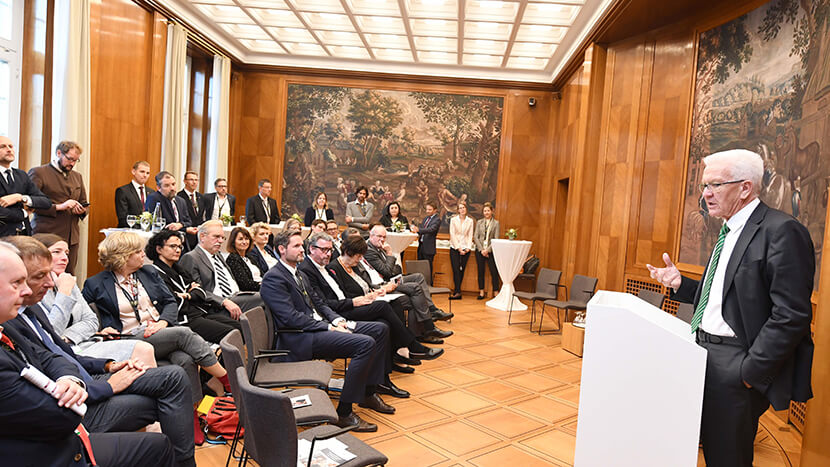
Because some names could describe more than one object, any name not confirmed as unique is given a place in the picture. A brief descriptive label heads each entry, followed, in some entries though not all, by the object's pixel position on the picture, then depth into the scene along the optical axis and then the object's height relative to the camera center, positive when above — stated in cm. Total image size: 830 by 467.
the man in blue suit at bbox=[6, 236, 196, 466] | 251 -111
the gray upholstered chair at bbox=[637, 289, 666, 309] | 599 -98
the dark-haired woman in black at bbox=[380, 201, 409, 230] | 1037 -39
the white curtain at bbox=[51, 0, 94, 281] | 646 +129
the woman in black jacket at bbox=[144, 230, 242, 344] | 439 -92
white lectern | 231 -82
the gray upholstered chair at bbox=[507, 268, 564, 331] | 812 -127
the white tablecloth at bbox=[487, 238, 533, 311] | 970 -107
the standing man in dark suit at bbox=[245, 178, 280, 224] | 918 -34
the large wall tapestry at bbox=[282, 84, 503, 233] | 1198 +109
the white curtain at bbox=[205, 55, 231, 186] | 1081 +140
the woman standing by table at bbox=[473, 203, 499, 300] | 1086 -77
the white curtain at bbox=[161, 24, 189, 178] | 881 +140
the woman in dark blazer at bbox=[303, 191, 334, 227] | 952 -38
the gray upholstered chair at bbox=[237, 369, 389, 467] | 216 -100
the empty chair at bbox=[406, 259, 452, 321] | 774 -104
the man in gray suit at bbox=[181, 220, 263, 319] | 484 -84
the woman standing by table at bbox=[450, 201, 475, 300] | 1091 -86
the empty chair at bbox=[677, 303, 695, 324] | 498 -92
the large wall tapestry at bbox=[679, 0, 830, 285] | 470 +121
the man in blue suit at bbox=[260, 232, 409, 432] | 412 -117
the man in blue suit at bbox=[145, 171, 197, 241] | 657 -24
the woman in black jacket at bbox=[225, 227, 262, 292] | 548 -79
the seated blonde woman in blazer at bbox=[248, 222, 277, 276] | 602 -73
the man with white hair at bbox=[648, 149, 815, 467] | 223 -41
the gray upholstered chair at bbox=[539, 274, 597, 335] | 750 -127
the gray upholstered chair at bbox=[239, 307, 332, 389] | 349 -127
